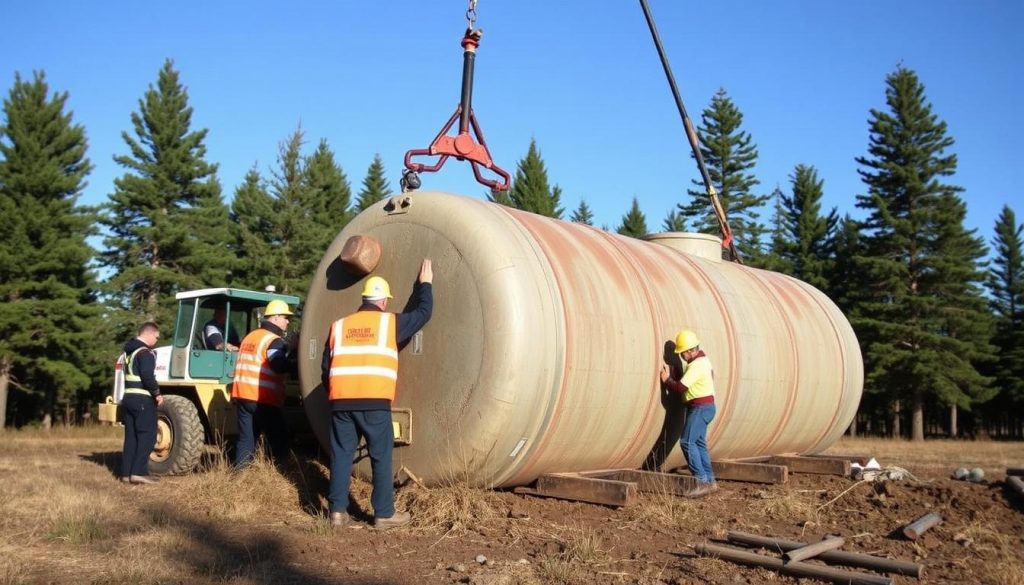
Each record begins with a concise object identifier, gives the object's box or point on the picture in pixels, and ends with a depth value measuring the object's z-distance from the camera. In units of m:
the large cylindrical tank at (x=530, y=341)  6.77
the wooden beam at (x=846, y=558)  5.48
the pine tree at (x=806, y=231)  44.91
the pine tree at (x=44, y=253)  28.55
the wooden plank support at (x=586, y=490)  7.13
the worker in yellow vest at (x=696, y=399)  8.24
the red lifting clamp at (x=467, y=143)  8.89
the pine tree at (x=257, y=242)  33.41
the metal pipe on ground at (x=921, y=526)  6.63
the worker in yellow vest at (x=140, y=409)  9.85
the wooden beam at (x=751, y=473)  9.36
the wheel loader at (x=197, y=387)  10.34
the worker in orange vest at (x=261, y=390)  8.76
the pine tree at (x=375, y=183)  56.03
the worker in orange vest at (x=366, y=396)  6.56
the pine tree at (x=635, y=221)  56.69
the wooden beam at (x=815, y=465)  10.79
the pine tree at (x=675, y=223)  55.05
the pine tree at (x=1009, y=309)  42.53
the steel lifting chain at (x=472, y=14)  9.37
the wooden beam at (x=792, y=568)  5.17
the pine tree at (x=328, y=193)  42.91
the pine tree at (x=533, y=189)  47.91
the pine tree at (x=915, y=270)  35.38
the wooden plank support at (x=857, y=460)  11.30
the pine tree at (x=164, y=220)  31.52
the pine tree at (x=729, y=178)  44.53
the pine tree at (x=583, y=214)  59.57
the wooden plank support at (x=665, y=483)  7.84
